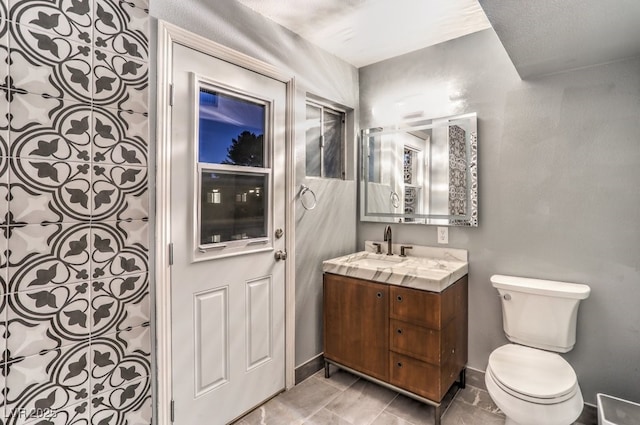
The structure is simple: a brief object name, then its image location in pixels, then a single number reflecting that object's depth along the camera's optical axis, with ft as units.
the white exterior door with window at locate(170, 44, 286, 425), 5.26
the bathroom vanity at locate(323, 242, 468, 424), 5.97
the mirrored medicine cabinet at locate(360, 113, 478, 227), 7.15
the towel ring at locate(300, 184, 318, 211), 7.29
